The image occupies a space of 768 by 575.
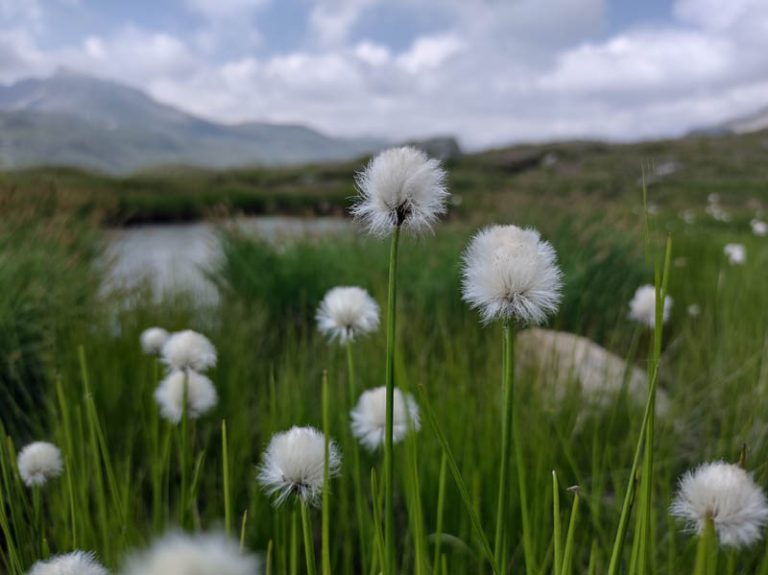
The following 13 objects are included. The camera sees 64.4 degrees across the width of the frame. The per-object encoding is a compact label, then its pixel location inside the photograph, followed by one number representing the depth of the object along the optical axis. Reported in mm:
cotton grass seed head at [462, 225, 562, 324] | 188
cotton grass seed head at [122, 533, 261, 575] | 98
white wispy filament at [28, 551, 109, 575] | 163
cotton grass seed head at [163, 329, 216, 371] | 356
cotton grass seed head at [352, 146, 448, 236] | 187
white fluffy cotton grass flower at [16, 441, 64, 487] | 348
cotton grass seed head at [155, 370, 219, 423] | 380
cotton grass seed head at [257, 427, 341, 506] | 202
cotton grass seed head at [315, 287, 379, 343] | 330
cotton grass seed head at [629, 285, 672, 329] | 553
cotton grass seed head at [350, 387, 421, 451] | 293
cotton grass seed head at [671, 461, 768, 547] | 200
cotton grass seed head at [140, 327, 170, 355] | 489
